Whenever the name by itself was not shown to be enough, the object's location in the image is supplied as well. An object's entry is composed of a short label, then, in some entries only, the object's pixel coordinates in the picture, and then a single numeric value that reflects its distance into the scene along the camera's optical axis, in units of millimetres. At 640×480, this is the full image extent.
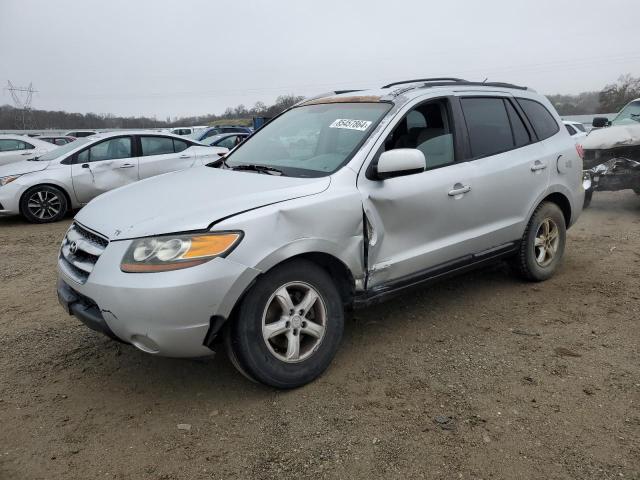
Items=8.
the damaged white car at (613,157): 7934
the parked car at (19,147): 11547
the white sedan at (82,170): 8320
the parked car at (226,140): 14938
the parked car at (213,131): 20242
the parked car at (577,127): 11973
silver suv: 2617
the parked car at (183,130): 29928
